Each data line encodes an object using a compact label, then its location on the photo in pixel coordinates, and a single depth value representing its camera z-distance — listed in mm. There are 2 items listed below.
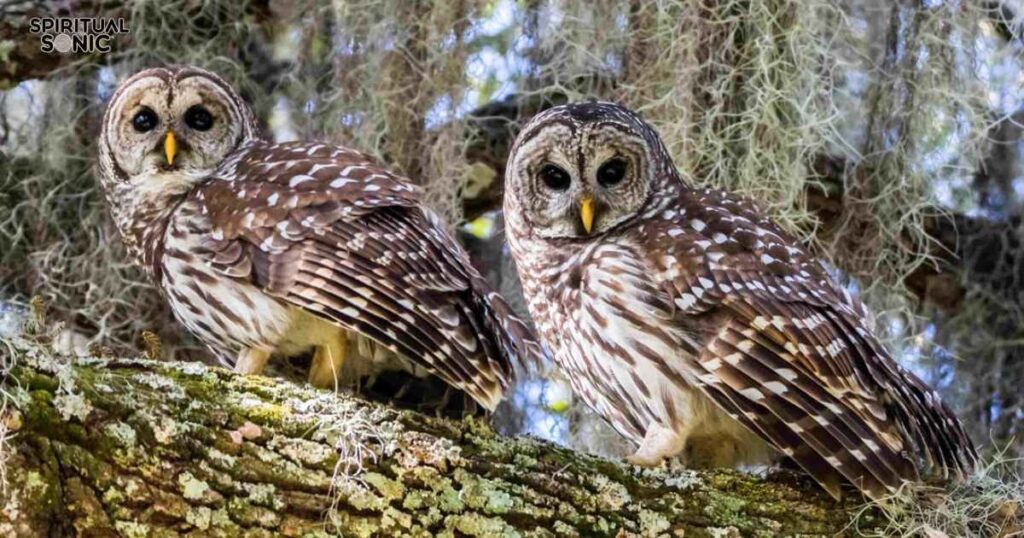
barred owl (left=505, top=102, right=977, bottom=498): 7383
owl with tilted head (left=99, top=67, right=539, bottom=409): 7988
